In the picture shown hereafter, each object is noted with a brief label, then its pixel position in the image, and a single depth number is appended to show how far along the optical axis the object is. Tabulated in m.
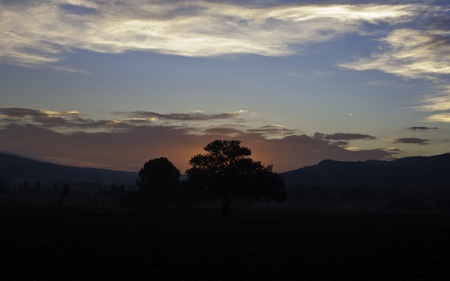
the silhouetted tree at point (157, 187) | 108.50
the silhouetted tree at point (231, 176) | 79.50
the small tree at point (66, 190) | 83.00
